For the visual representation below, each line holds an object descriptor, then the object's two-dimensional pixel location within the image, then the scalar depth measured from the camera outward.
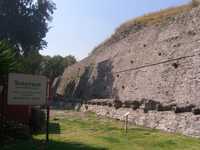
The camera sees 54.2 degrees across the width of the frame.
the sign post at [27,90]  4.57
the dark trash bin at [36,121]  5.96
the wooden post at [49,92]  4.62
